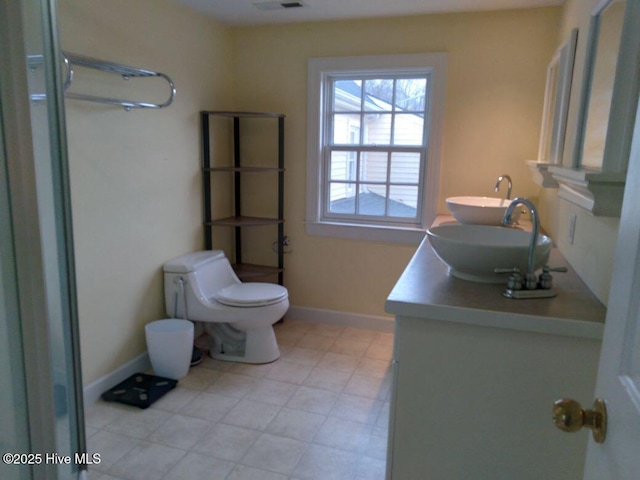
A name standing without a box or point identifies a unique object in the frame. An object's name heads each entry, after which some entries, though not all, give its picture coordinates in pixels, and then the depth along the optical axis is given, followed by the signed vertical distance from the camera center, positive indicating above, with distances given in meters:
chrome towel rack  2.00 +0.39
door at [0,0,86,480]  0.80 -0.20
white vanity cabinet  1.29 -0.65
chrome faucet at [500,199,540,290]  1.43 -0.24
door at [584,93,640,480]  0.65 -0.31
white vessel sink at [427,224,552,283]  1.50 -0.32
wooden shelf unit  3.17 -0.32
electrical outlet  1.88 -0.27
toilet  2.79 -0.93
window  3.12 +0.08
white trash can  2.58 -1.11
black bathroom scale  2.40 -1.30
